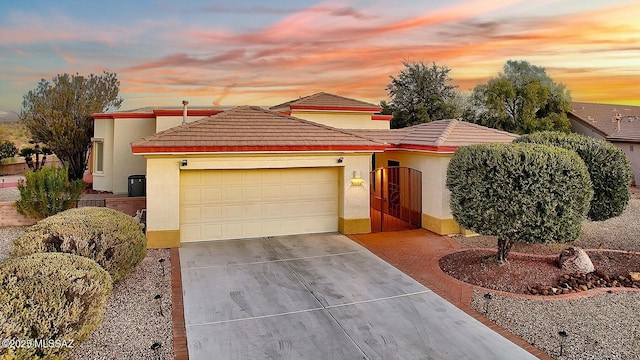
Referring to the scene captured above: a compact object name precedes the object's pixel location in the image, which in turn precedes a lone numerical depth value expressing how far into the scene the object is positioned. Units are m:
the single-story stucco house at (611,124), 26.17
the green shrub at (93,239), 6.73
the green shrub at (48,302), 4.15
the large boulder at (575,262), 8.78
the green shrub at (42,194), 12.80
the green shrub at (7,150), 31.16
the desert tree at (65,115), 19.94
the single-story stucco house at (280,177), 10.67
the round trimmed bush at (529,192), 7.88
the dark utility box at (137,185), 15.80
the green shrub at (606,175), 9.80
